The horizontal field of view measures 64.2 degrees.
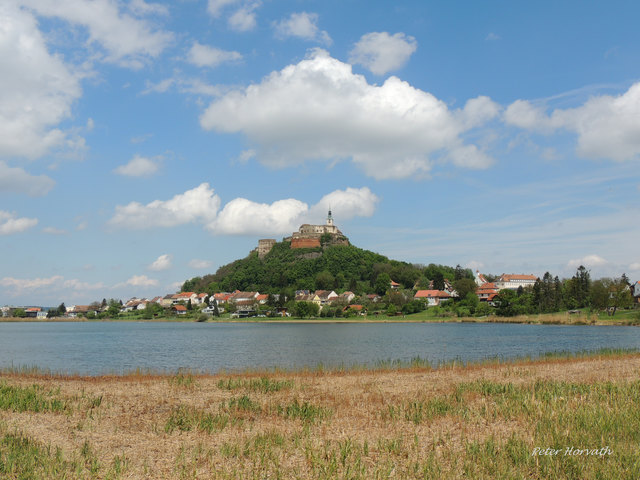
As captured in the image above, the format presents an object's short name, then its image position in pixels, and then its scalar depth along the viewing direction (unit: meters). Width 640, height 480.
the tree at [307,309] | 129.50
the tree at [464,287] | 128.25
